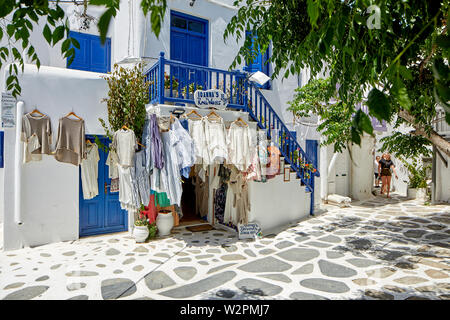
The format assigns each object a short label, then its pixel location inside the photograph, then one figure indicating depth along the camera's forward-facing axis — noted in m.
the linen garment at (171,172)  6.27
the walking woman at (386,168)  13.88
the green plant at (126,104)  6.41
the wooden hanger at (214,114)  7.23
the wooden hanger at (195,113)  7.00
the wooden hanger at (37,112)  6.76
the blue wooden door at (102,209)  7.89
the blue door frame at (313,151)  11.40
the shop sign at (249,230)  7.87
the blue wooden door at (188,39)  9.30
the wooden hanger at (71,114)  7.03
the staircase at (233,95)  7.15
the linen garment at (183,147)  6.38
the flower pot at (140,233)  7.45
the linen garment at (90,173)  7.49
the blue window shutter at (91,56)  8.67
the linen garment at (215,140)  6.96
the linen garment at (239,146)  7.36
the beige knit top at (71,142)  6.70
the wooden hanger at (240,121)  7.64
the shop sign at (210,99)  7.25
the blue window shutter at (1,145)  7.89
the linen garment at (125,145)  6.09
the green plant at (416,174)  13.43
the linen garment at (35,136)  6.59
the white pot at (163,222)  8.09
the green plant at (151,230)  7.80
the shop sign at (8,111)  6.64
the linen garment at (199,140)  6.79
